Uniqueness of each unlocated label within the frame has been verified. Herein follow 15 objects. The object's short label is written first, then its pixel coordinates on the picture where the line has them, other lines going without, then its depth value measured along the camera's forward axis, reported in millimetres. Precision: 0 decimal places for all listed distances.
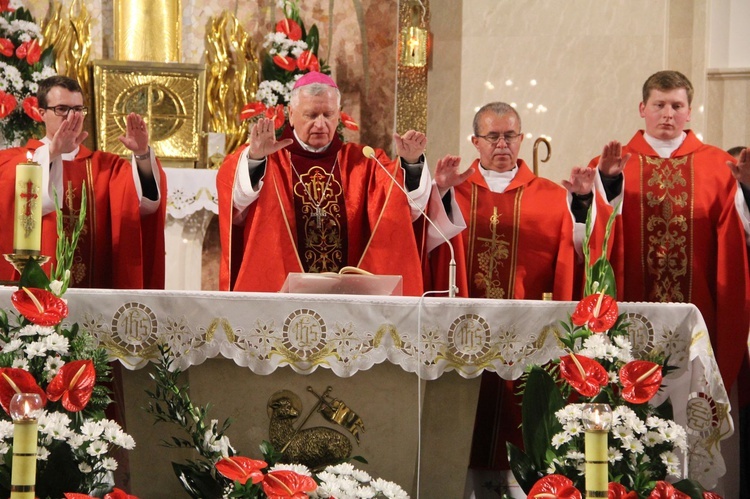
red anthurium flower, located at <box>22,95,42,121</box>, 13070
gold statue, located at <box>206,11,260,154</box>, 14516
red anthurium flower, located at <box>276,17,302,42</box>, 14422
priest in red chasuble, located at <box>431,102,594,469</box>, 10398
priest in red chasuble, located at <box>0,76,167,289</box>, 10281
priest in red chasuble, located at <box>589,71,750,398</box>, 10187
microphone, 8053
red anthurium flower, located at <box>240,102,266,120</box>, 13906
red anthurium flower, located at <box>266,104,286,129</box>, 13864
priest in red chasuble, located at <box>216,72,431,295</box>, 9930
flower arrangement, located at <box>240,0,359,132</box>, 13977
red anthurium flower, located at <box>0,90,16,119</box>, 12928
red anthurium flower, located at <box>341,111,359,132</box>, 13891
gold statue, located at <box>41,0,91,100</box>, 14227
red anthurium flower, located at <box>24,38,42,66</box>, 13281
